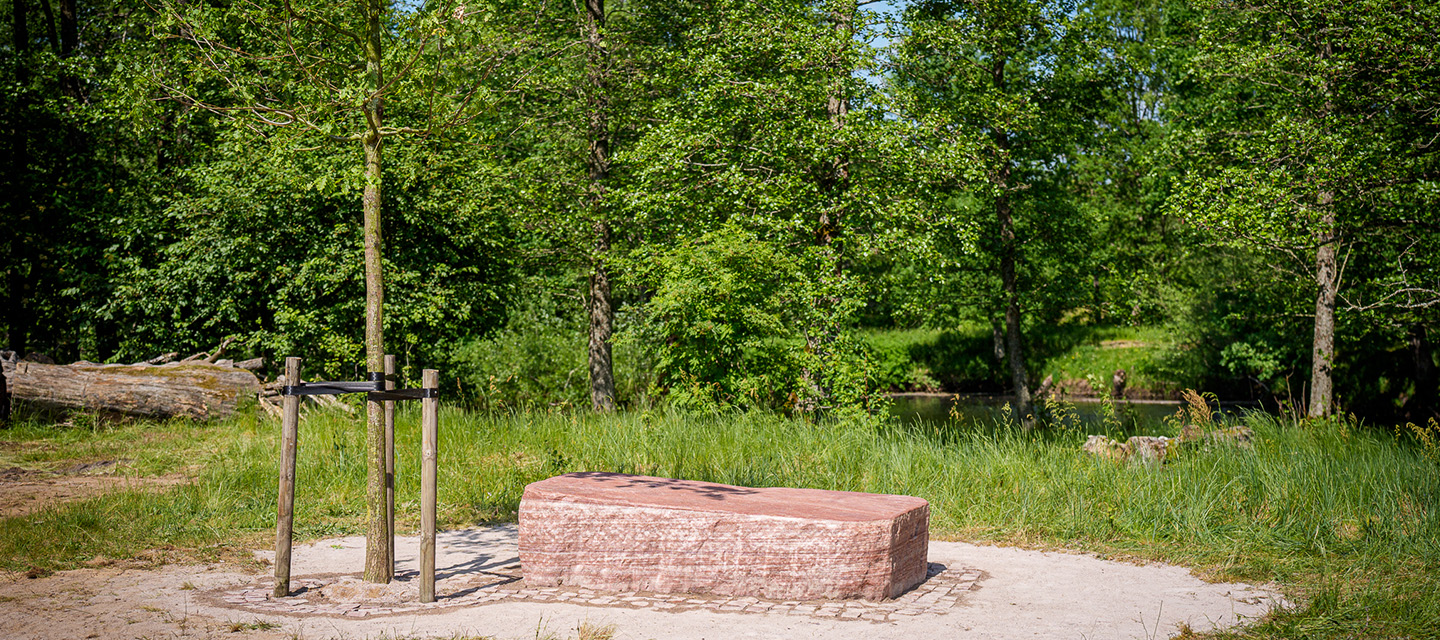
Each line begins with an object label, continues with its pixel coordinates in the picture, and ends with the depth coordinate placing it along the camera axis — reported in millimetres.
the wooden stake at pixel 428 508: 5441
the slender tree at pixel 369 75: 5820
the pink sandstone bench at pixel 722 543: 5430
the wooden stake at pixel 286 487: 5512
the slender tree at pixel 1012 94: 14711
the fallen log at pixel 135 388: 12273
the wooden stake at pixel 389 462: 5852
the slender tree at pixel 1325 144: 12312
